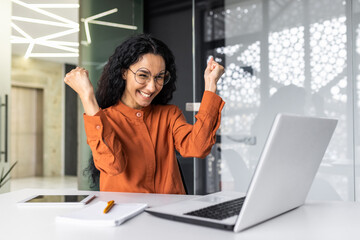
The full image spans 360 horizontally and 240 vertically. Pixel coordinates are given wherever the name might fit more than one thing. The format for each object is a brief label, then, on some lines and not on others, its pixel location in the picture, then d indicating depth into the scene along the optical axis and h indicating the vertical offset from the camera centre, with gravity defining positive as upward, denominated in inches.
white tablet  44.8 -10.3
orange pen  38.2 -9.4
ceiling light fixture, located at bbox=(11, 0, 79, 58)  215.3 +64.7
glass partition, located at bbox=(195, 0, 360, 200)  101.6 +15.0
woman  59.7 -0.2
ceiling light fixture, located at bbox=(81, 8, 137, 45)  141.4 +40.3
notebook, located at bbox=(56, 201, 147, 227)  34.5 -9.7
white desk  31.4 -10.2
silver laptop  29.2 -5.7
